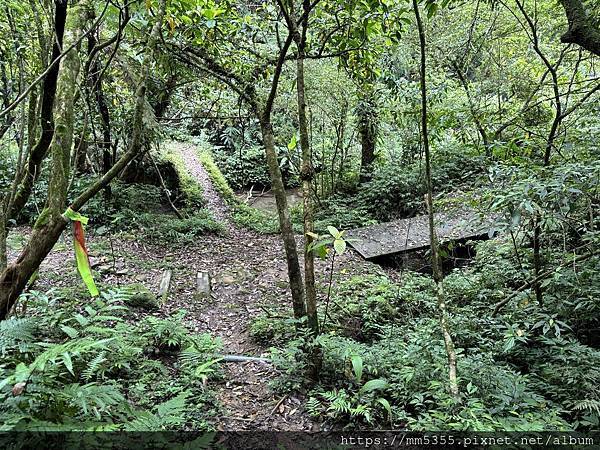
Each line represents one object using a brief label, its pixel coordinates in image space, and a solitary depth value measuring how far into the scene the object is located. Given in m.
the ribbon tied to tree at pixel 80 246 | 2.24
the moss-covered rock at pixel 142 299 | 5.17
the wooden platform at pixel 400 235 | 7.61
